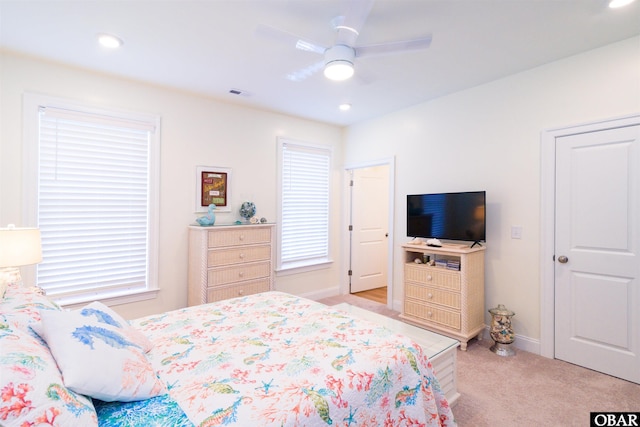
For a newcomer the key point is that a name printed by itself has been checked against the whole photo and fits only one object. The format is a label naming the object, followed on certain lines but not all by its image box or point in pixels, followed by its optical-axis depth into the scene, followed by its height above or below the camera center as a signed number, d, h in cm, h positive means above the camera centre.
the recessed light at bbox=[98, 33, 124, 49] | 238 +132
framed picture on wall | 369 +31
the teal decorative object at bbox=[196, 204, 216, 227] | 352 -6
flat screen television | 321 +1
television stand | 309 -78
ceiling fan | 184 +109
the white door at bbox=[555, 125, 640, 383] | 249 -27
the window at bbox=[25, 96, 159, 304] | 283 +13
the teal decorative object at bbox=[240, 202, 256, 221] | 396 +5
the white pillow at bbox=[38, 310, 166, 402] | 105 -52
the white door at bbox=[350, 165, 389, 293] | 514 -19
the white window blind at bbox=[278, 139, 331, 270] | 445 +16
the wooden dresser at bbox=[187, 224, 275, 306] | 337 -53
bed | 98 -67
